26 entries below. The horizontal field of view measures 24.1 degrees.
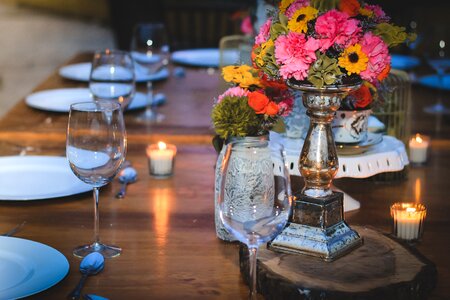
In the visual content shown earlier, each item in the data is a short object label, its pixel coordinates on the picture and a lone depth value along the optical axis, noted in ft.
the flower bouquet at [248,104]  5.21
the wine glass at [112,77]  7.08
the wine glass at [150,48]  8.63
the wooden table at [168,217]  4.69
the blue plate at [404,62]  10.47
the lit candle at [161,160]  6.42
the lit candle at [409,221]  5.26
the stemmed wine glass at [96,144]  4.90
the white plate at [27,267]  4.46
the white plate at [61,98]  8.36
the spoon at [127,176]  6.27
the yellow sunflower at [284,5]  4.76
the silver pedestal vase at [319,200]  4.77
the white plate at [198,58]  11.02
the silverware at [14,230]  5.27
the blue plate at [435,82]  9.48
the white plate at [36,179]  5.85
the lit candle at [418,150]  6.85
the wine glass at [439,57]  8.99
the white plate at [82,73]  9.55
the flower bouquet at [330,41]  4.60
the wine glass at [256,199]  4.14
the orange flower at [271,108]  5.19
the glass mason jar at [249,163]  4.25
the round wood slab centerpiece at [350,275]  4.42
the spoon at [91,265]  4.75
